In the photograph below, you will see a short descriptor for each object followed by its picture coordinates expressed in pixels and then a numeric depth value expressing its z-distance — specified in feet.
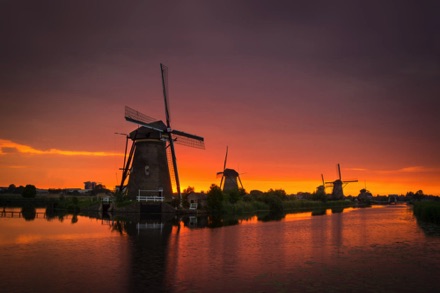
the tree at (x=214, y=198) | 218.59
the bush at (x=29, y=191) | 315.68
